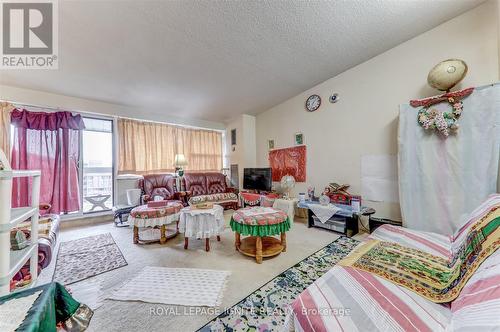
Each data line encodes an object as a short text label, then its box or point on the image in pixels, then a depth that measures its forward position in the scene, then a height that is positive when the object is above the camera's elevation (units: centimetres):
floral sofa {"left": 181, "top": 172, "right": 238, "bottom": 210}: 416 -48
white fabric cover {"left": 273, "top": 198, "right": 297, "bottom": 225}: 335 -71
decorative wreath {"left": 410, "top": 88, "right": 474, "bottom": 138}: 198 +55
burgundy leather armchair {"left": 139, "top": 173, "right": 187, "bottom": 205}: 379 -34
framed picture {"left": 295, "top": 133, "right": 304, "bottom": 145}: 392 +64
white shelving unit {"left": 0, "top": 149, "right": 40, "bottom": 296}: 81 -23
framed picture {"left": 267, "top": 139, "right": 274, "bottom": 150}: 461 +64
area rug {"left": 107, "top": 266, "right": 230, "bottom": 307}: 152 -107
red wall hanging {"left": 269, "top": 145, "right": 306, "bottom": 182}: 390 +13
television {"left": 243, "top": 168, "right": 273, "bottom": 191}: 400 -23
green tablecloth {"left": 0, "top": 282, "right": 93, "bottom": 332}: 57 -50
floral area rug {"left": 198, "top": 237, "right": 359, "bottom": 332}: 127 -109
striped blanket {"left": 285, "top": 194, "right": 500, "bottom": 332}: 63 -65
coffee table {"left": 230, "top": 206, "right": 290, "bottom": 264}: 206 -70
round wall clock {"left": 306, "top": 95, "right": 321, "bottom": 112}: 364 +133
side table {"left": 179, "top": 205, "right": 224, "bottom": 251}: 237 -71
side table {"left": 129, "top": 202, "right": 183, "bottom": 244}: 246 -63
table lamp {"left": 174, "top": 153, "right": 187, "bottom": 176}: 425 +22
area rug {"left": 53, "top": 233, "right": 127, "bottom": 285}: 189 -104
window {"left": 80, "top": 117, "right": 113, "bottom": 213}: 376 +19
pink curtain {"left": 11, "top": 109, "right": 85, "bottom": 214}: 304 +39
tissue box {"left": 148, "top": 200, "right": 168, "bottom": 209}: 271 -49
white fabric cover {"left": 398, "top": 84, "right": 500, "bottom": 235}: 183 -2
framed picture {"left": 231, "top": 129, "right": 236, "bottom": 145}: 526 +97
